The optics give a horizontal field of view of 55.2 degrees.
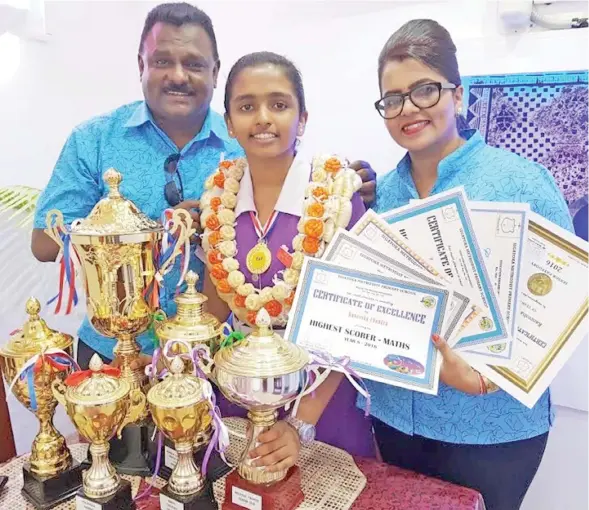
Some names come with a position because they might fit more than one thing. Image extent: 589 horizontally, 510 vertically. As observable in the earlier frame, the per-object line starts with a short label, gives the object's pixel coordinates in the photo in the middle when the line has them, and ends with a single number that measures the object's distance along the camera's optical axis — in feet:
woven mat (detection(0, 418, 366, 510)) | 2.98
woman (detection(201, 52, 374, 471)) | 3.69
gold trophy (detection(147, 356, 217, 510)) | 2.62
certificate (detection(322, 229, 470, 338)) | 3.15
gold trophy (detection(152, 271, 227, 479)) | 3.06
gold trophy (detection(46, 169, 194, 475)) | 3.14
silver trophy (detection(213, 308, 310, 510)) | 2.63
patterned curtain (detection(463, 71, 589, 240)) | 4.09
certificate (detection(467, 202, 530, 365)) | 3.20
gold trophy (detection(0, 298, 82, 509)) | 2.98
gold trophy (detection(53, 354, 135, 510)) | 2.64
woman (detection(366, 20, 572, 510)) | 3.60
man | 4.59
